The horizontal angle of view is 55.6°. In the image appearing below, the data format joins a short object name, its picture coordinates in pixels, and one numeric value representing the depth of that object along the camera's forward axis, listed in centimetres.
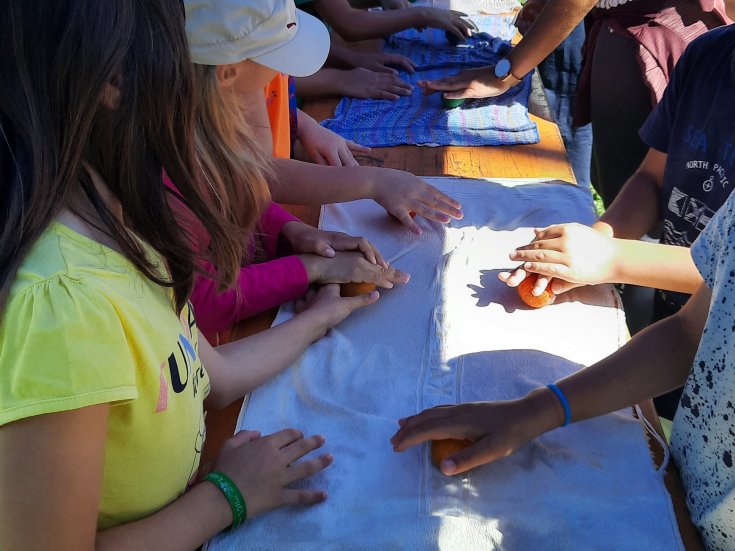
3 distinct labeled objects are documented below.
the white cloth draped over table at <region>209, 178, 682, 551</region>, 80
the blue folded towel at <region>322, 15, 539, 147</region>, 166
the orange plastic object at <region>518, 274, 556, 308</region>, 112
